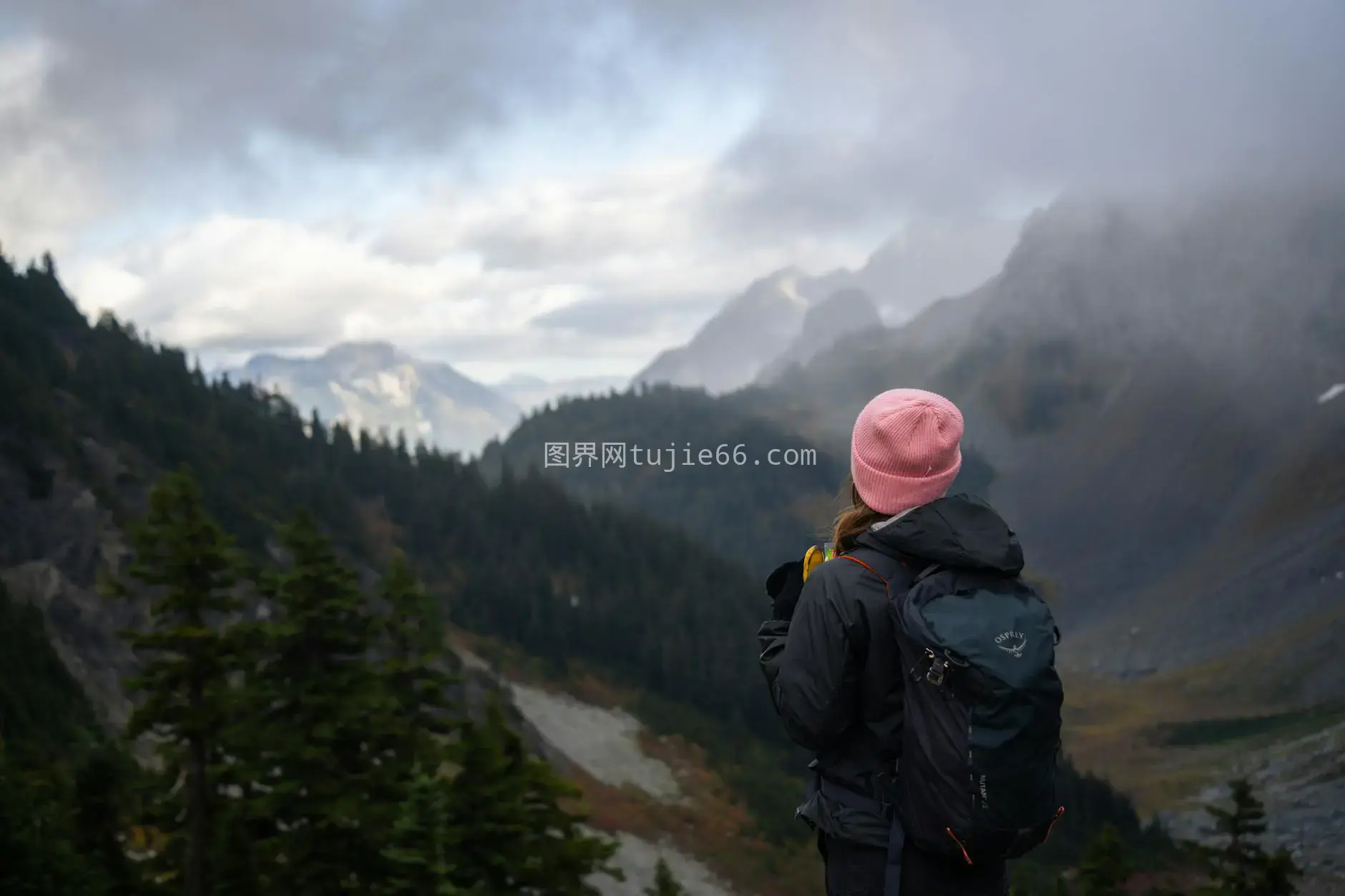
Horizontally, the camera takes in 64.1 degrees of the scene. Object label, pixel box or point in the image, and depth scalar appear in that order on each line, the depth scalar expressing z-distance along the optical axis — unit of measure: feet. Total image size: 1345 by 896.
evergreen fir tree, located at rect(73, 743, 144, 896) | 59.11
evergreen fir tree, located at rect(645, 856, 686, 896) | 77.66
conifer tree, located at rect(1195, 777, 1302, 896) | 90.07
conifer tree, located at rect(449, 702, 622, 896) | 49.98
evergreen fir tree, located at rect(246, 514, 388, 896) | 55.26
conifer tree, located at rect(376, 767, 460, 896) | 45.78
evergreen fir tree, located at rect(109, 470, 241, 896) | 55.62
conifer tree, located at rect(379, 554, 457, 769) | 59.98
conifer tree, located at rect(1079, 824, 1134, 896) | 102.17
